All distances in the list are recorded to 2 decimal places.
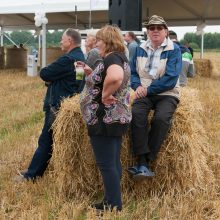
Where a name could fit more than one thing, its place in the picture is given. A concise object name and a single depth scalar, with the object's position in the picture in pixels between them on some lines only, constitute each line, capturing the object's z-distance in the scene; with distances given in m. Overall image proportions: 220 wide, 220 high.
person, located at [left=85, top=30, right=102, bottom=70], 7.39
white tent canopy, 31.76
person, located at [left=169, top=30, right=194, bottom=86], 13.24
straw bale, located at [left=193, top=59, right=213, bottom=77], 34.01
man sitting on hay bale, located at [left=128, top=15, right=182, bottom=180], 7.91
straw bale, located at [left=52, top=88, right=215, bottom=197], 8.17
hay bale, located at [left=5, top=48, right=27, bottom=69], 42.71
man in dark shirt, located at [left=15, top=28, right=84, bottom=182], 8.70
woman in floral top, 6.95
